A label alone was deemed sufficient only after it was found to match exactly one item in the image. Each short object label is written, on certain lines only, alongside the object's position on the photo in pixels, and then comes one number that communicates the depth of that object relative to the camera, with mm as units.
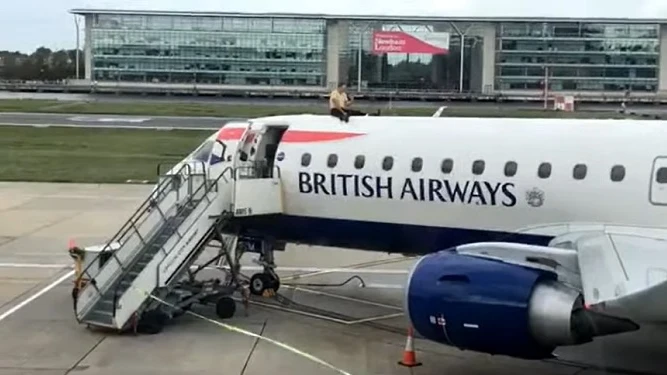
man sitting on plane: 20062
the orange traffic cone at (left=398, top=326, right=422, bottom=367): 15486
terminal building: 145750
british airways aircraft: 13055
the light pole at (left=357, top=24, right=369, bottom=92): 146875
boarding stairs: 17812
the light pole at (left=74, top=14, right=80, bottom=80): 161250
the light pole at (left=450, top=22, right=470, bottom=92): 147250
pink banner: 146000
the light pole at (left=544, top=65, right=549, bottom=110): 133125
